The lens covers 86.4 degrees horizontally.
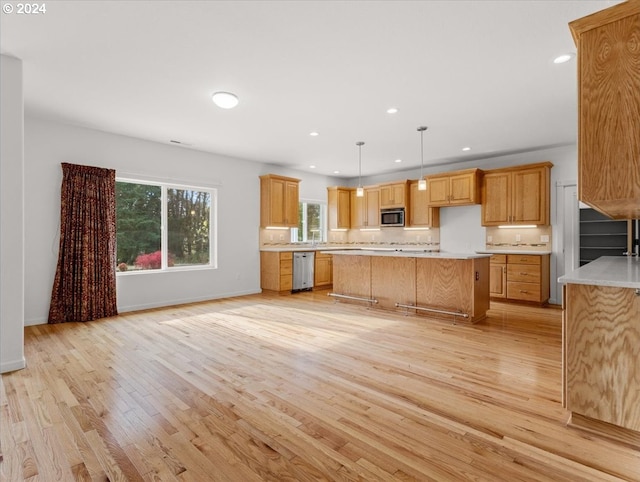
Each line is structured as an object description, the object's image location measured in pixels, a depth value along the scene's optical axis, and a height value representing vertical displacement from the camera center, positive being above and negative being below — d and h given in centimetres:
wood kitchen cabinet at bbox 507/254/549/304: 556 -64
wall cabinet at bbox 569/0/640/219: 178 +73
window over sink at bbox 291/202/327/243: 823 +39
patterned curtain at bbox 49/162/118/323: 455 -12
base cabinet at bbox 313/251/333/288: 747 -71
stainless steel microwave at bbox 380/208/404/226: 756 +50
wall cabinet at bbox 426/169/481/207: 638 +100
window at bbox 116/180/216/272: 537 +22
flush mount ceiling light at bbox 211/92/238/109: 363 +151
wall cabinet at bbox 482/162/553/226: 582 +78
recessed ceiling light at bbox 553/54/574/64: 290 +156
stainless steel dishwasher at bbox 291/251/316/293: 702 -65
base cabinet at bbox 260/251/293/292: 673 -63
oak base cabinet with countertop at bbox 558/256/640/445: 190 -67
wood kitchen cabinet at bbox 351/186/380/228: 808 +73
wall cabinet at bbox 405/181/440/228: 724 +59
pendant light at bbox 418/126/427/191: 484 +157
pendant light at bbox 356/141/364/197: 565 +159
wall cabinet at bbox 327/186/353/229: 848 +80
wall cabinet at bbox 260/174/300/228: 688 +79
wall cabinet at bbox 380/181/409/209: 750 +100
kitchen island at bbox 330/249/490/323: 449 -63
